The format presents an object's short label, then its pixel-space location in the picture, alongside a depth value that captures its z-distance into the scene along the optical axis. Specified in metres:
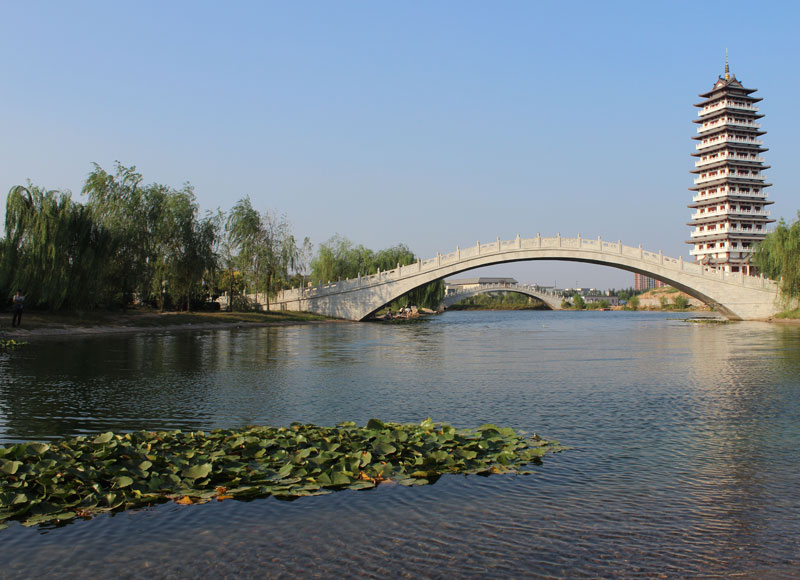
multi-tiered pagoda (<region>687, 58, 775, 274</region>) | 72.25
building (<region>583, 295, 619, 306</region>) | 146.27
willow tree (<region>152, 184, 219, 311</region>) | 35.59
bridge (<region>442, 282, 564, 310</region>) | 104.88
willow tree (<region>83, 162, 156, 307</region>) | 32.22
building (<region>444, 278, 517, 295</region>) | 153.25
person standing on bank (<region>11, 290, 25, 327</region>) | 23.81
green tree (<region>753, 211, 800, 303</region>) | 38.31
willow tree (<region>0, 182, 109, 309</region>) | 26.00
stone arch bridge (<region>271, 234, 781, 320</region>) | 47.22
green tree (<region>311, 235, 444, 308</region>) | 57.22
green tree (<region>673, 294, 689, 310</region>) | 95.15
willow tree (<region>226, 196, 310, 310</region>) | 42.42
